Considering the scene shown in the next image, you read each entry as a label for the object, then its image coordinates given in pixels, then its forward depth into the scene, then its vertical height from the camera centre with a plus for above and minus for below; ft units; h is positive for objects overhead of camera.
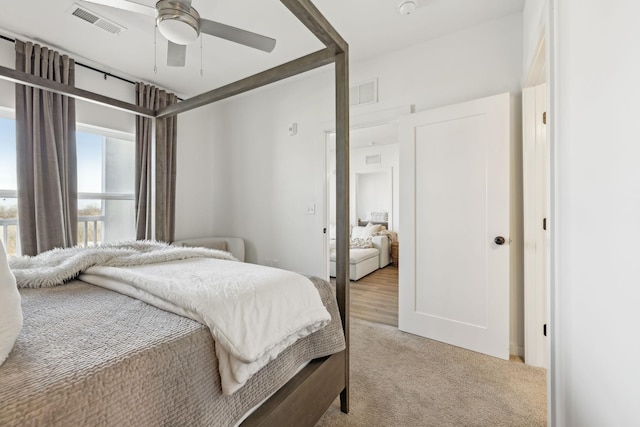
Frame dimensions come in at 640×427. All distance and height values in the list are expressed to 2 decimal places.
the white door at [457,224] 6.66 -0.29
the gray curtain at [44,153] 7.45 +1.75
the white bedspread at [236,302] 2.74 -1.04
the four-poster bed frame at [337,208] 3.47 +0.10
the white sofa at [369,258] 13.92 -2.46
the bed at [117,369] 1.80 -1.16
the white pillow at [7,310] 2.09 -0.78
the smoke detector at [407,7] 6.40 +4.90
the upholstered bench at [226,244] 11.25 -1.24
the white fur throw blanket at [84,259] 4.13 -0.79
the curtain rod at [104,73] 8.80 +4.81
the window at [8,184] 7.58 +0.86
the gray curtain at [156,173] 9.48 +1.50
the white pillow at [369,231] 17.71 -1.14
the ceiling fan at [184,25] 4.69 +3.51
